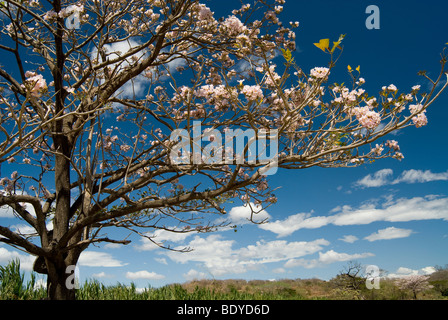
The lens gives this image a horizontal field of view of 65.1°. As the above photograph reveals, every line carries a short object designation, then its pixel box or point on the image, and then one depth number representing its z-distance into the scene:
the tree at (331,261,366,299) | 14.47
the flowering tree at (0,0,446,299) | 4.86
